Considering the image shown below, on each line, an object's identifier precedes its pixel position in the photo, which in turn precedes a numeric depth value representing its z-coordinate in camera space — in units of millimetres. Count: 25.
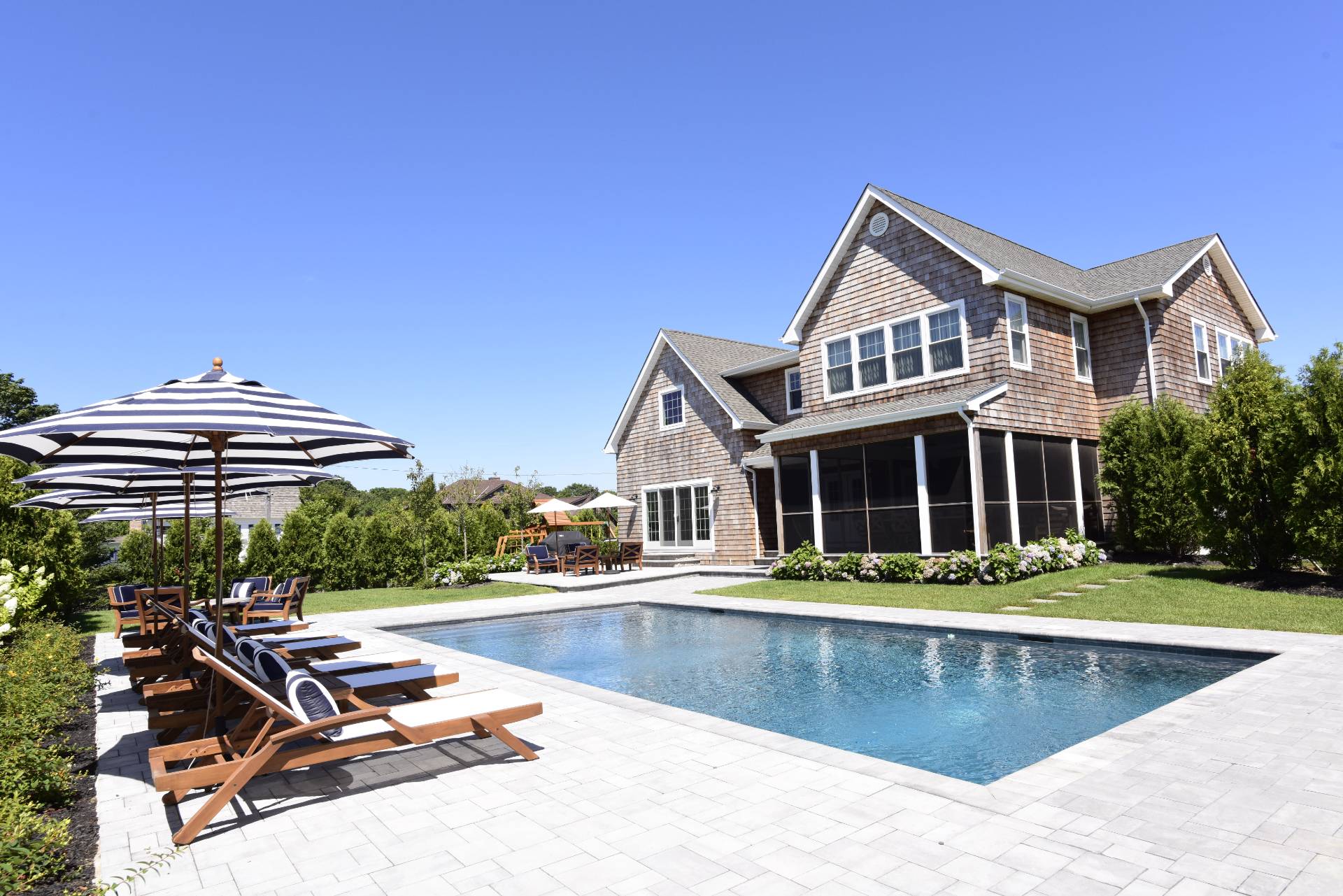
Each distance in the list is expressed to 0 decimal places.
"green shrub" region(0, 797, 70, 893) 3145
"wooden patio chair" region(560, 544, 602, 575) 22219
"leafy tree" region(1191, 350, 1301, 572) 12820
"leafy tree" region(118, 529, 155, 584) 19953
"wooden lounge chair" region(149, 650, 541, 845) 4266
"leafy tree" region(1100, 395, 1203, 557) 15930
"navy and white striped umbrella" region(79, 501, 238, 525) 11977
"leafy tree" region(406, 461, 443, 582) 33844
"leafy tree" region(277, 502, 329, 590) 20547
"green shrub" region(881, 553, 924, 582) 16391
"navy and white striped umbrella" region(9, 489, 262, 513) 10102
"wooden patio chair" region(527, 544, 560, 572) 23594
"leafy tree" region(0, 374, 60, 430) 42062
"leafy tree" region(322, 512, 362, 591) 21250
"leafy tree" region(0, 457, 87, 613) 11984
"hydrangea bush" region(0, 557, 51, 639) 9698
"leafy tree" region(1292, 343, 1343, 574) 11820
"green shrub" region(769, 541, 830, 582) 18141
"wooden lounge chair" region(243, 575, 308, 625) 12188
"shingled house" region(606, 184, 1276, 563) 16641
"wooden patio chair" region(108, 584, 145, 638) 11523
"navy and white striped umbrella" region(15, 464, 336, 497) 8109
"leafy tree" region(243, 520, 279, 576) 20297
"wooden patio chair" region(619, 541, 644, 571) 23781
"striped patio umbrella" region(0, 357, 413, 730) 4316
